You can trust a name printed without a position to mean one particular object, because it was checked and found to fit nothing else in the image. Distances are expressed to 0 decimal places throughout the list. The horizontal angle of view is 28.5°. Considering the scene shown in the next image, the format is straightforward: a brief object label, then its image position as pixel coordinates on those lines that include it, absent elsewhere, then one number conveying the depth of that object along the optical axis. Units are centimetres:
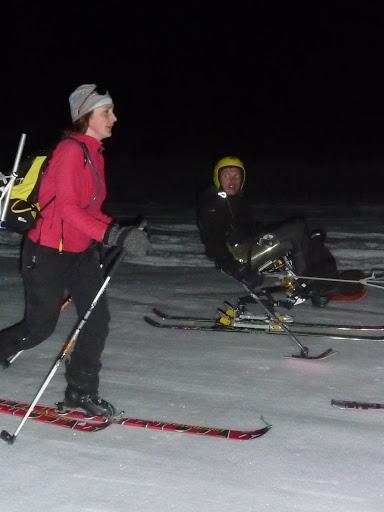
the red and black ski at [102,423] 365
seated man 565
